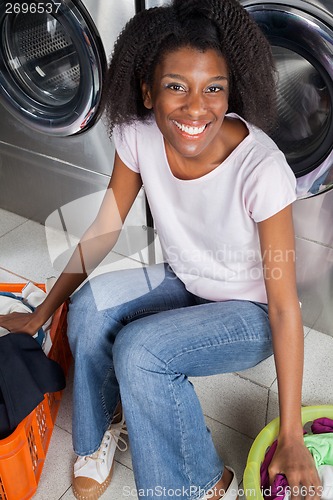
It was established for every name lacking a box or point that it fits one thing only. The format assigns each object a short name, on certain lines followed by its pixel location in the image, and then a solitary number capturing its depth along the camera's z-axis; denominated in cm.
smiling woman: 116
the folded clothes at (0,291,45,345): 161
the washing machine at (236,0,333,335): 139
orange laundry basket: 131
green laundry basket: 117
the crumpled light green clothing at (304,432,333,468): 128
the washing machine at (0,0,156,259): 168
